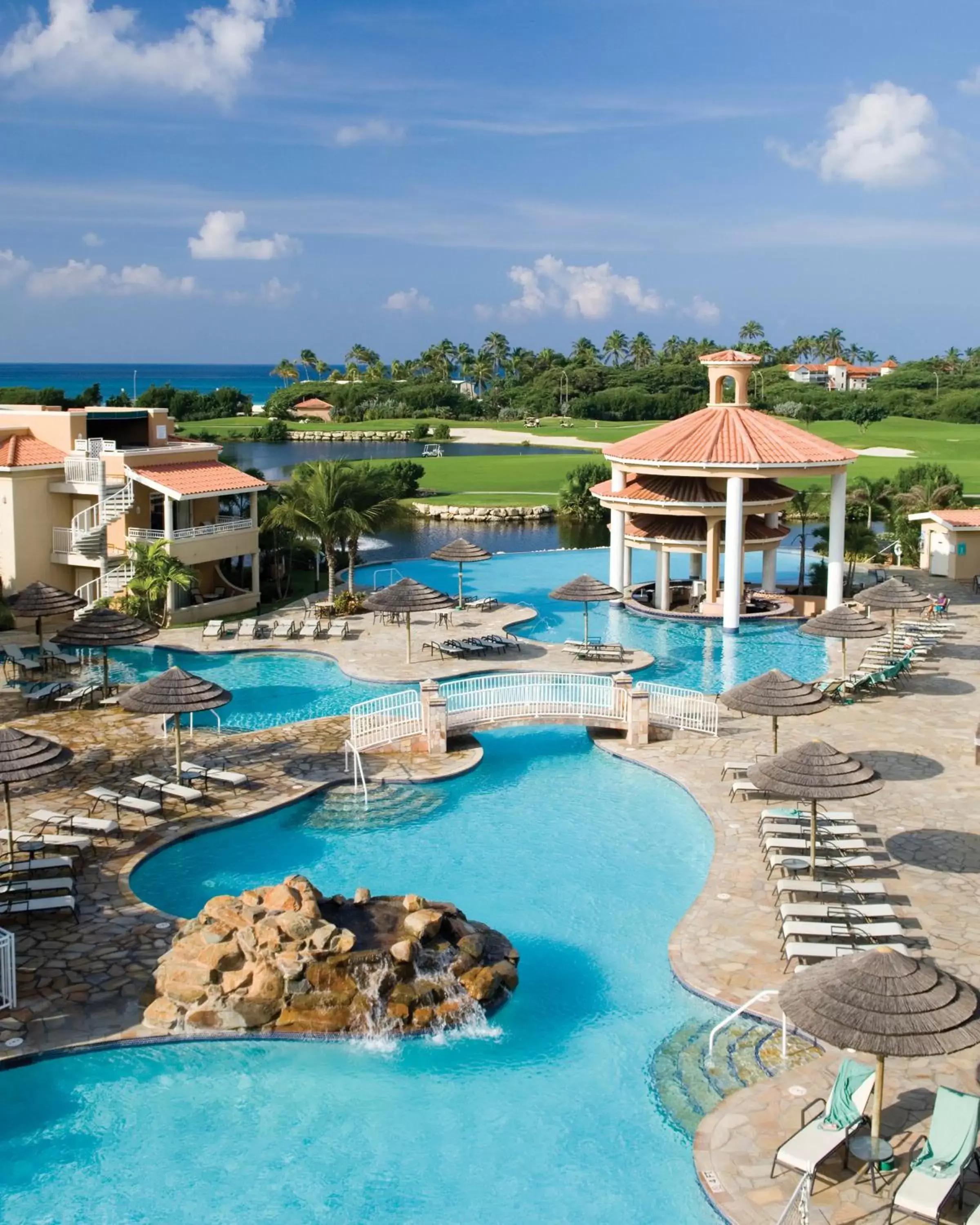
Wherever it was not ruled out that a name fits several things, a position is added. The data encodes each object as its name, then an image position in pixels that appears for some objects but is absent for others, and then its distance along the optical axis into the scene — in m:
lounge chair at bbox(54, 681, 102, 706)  26.00
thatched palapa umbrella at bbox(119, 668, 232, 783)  20.22
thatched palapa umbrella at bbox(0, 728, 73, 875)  16.45
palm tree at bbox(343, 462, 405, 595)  37.28
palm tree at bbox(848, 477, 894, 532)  47.69
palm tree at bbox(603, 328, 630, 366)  190.38
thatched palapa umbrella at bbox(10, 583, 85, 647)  28.70
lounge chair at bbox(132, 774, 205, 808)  20.00
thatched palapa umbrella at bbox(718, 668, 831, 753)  20.25
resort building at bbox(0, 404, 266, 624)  34.00
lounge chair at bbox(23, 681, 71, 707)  26.03
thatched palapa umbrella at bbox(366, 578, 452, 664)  29.11
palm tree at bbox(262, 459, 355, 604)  36.91
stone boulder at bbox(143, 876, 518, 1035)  13.65
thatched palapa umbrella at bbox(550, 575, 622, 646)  30.55
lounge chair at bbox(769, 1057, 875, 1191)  10.57
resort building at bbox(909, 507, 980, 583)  41.62
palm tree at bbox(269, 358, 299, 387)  195.75
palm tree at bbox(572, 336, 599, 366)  167.62
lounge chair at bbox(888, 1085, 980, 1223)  9.91
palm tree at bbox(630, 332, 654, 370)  184.00
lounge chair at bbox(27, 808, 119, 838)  18.50
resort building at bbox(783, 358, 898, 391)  160.25
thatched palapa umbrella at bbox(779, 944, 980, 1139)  10.24
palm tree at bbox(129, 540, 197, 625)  32.69
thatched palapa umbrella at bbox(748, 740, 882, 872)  16.19
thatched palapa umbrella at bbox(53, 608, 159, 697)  24.94
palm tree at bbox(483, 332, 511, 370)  181.00
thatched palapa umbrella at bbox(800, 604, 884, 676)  26.52
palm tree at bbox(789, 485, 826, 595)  42.12
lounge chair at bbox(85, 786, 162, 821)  19.38
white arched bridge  23.25
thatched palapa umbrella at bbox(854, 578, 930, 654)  29.25
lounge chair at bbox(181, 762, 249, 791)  20.92
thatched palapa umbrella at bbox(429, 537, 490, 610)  35.22
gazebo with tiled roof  35.09
